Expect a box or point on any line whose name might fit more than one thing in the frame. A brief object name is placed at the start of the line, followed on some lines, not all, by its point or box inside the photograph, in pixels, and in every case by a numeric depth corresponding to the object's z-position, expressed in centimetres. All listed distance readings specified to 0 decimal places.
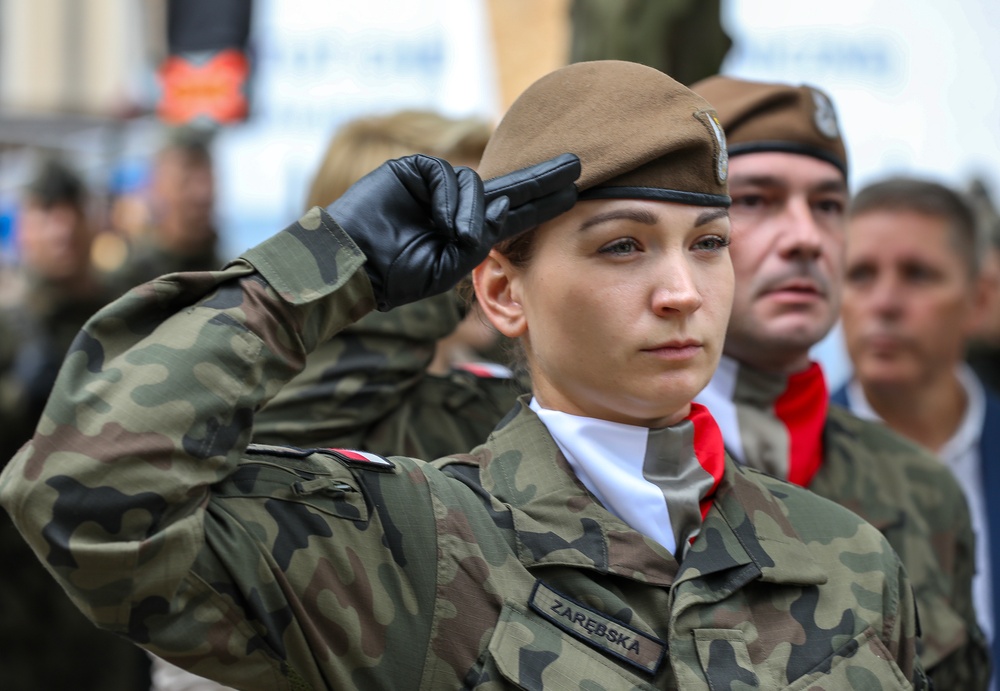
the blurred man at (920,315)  636
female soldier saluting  289
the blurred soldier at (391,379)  464
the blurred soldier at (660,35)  639
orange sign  1323
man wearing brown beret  485
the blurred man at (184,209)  1033
